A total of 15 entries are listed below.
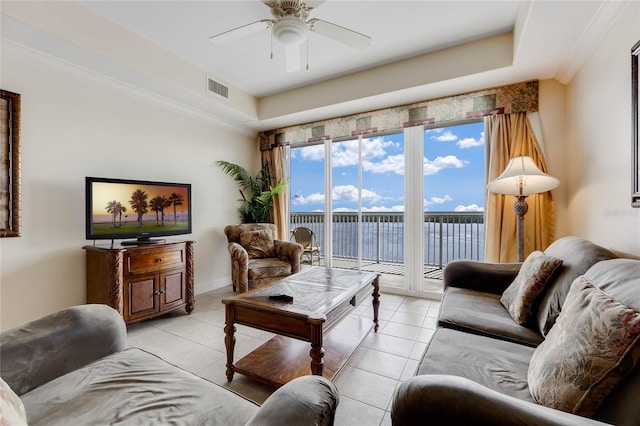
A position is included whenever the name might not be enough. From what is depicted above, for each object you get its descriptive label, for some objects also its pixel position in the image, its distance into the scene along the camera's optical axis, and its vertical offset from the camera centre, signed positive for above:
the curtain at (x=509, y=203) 2.76 +0.08
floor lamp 2.38 +0.25
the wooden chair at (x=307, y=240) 4.27 -0.47
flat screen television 2.46 +0.03
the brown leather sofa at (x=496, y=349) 0.75 -0.58
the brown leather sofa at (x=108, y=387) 0.76 -0.65
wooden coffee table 1.57 -0.68
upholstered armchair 3.24 -0.57
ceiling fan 1.82 +1.29
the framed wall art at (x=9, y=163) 2.11 +0.40
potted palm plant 4.14 +0.33
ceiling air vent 3.20 +1.53
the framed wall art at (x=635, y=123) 1.50 +0.49
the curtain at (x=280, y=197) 4.34 +0.24
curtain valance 2.85 +1.20
